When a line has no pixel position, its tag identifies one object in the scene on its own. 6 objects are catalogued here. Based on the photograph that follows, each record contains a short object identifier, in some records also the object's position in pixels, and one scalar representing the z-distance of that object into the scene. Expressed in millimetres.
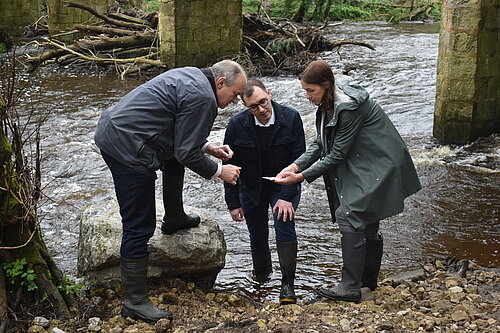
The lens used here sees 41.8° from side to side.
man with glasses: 5125
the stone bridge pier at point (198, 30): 15805
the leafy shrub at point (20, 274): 4234
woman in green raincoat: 4613
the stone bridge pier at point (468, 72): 9602
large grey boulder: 5035
